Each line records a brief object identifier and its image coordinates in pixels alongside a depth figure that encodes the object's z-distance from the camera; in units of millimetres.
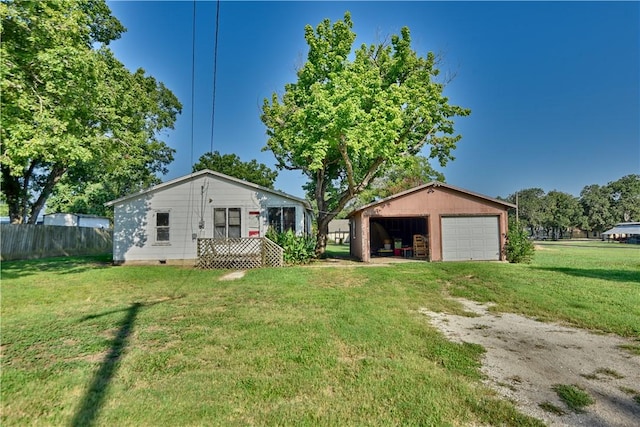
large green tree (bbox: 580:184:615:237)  55031
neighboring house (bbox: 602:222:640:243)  41844
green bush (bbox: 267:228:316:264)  14508
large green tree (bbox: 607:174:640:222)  55500
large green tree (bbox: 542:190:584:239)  53969
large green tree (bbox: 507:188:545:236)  56725
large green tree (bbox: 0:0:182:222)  8617
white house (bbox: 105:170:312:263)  15117
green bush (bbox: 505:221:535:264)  14852
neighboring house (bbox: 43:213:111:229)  28281
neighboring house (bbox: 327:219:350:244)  48272
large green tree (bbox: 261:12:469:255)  13523
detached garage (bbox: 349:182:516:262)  15508
